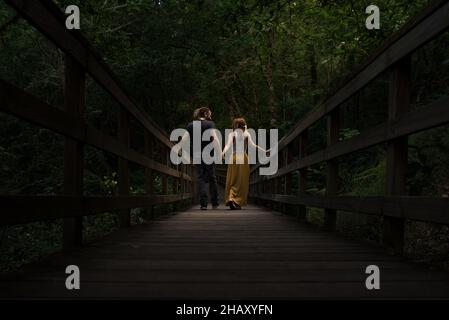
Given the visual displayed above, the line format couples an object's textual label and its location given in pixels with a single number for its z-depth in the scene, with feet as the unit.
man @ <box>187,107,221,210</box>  33.04
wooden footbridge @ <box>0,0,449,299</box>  8.30
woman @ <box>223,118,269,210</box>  38.29
